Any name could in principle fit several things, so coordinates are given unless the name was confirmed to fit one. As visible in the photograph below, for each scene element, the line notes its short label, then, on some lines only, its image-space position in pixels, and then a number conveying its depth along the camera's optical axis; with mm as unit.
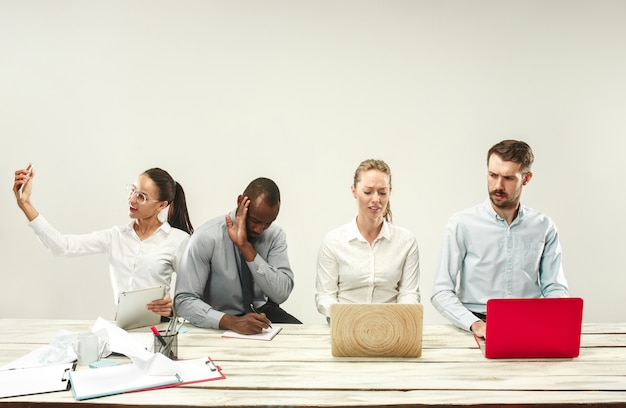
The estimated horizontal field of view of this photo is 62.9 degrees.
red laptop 1823
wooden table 1515
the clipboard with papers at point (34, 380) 1574
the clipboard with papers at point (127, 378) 1570
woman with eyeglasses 2795
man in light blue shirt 2479
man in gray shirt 2426
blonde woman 2717
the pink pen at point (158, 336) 1766
